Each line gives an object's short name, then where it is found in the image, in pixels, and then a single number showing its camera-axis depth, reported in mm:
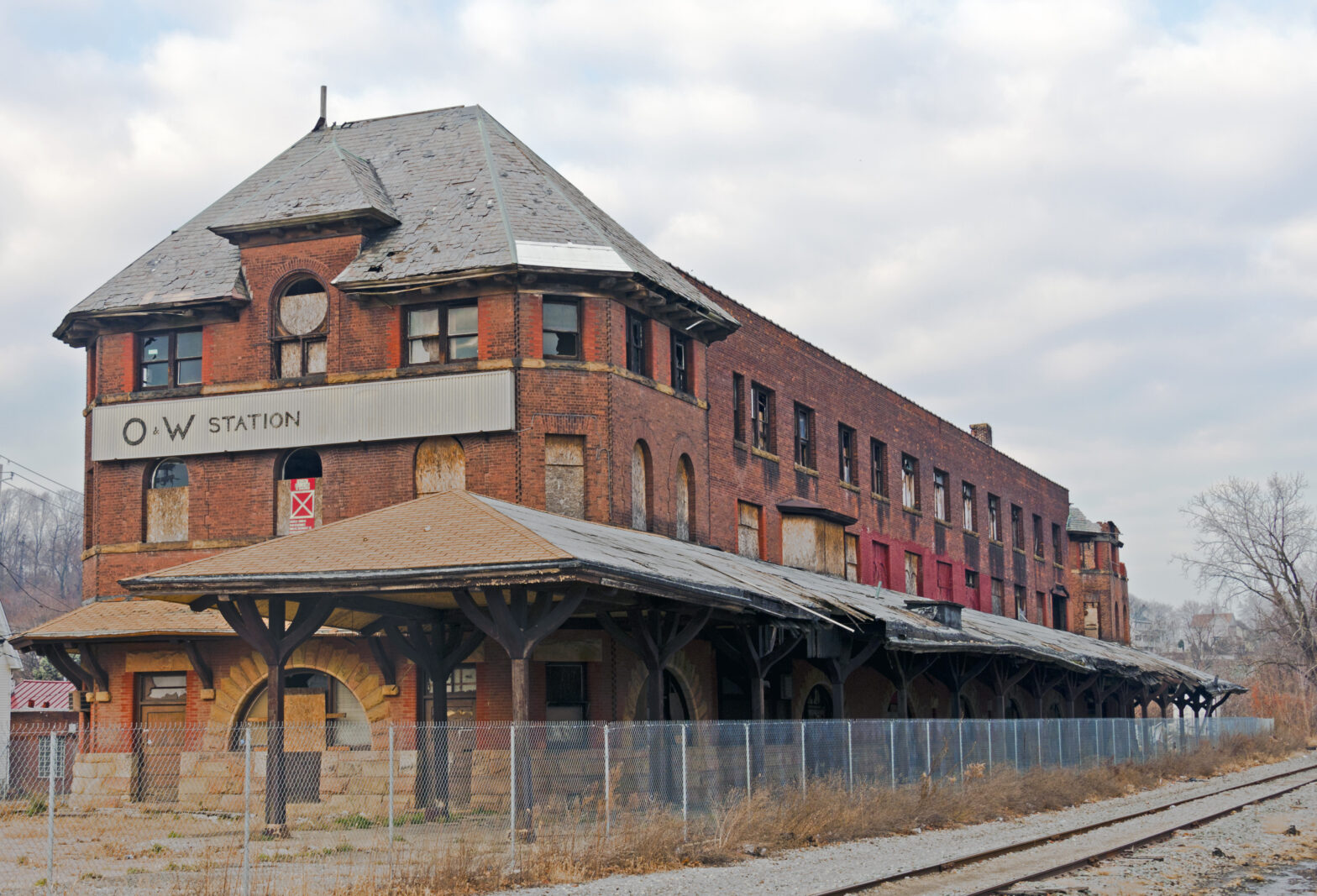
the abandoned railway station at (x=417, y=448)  26438
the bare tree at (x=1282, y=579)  84062
